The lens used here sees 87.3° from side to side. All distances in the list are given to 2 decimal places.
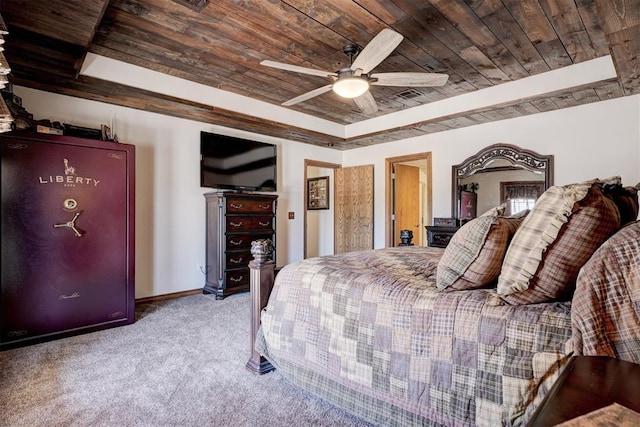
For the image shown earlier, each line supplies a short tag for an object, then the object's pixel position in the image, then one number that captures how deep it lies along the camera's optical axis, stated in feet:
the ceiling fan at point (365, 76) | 7.95
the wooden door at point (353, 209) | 18.72
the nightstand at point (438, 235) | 14.53
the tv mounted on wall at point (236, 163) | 14.02
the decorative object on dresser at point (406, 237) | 11.54
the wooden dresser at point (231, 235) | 13.07
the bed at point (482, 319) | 3.36
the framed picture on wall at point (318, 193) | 20.25
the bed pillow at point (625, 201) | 4.46
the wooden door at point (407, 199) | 18.54
